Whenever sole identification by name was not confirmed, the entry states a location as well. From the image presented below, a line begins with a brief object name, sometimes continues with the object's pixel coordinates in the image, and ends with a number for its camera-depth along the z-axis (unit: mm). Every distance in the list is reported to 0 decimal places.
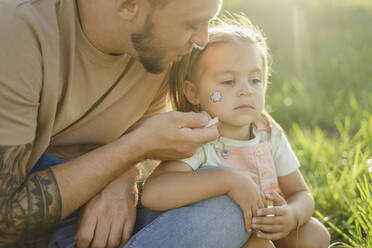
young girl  2258
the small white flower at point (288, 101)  5289
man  2146
